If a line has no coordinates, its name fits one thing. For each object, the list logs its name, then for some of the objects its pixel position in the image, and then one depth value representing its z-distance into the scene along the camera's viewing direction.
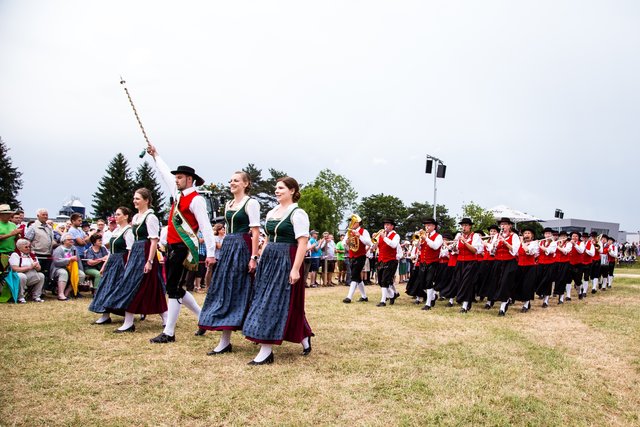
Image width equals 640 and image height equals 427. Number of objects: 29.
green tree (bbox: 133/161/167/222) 60.38
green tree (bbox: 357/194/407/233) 78.50
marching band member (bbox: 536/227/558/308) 12.80
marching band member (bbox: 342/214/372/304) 12.06
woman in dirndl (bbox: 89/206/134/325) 7.35
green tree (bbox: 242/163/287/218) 77.50
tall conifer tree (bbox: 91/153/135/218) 58.50
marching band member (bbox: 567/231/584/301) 14.98
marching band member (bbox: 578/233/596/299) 15.62
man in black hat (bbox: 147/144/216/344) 6.11
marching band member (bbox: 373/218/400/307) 11.66
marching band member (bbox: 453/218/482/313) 10.73
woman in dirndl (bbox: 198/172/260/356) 5.71
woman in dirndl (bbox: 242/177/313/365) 5.40
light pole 25.55
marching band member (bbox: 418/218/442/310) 11.10
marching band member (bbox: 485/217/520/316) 10.48
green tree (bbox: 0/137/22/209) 49.09
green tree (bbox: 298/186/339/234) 70.62
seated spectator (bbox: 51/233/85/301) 10.80
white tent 32.86
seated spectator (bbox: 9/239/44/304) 9.99
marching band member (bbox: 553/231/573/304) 13.44
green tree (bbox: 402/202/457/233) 79.69
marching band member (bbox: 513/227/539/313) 11.47
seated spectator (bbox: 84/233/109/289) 11.70
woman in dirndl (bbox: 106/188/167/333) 7.05
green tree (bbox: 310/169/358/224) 81.75
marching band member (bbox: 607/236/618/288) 19.00
